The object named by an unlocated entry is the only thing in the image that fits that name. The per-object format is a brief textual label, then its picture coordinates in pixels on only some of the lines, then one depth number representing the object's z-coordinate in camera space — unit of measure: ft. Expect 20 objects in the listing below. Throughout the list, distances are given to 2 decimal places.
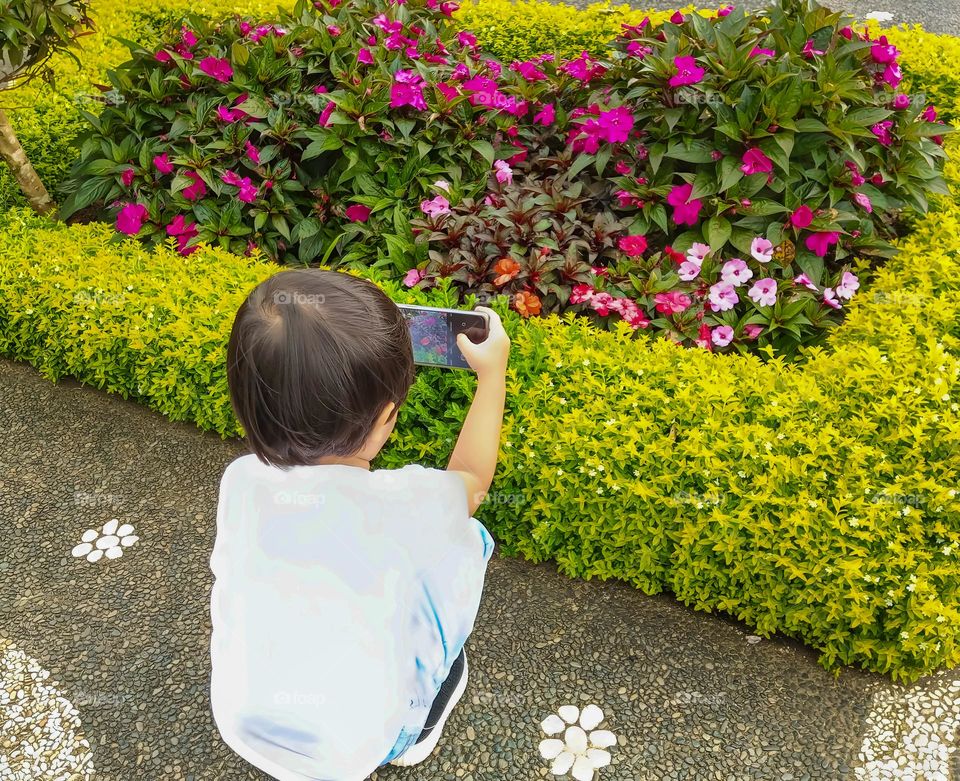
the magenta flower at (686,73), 9.45
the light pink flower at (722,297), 9.08
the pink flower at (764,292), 9.12
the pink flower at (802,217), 9.19
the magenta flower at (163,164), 10.94
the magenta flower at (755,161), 9.23
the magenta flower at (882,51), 10.14
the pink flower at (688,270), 9.28
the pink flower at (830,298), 9.17
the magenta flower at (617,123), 9.90
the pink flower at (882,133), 10.00
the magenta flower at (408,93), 10.42
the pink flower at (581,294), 9.02
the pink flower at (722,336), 8.95
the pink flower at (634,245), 9.36
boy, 3.88
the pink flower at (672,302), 8.96
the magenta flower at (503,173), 10.38
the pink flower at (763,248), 9.29
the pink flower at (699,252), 9.30
